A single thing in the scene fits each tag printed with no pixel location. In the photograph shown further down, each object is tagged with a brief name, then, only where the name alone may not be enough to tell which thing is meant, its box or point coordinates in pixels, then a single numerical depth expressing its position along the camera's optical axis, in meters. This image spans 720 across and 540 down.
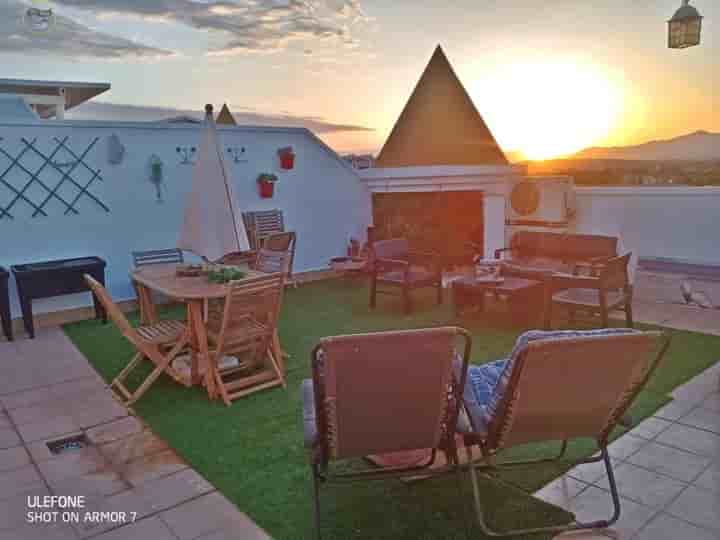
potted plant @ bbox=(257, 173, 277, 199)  7.59
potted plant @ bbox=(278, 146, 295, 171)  7.78
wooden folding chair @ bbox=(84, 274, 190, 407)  3.70
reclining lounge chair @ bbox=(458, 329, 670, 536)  2.03
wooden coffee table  5.22
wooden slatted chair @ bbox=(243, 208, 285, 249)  7.47
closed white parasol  4.75
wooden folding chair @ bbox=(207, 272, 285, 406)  3.74
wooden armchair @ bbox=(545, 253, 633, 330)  4.73
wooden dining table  3.85
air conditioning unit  7.45
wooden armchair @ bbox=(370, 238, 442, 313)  6.00
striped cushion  2.11
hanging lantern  5.87
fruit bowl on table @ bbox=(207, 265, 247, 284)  4.21
